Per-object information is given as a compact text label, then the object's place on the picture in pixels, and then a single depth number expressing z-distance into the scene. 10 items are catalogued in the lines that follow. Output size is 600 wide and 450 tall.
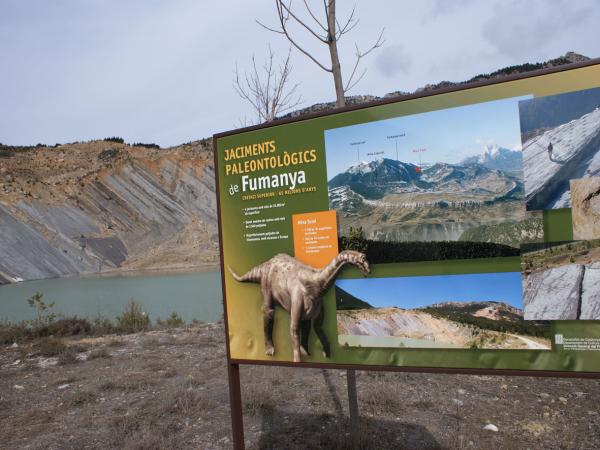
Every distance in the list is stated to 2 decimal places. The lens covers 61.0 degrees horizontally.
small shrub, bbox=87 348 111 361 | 8.42
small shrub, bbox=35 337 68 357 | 8.91
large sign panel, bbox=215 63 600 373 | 2.72
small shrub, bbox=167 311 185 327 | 12.66
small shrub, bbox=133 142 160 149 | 57.53
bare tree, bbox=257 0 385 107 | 4.79
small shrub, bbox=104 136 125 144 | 57.32
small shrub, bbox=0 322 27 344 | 10.59
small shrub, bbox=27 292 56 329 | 11.57
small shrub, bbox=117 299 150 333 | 11.91
